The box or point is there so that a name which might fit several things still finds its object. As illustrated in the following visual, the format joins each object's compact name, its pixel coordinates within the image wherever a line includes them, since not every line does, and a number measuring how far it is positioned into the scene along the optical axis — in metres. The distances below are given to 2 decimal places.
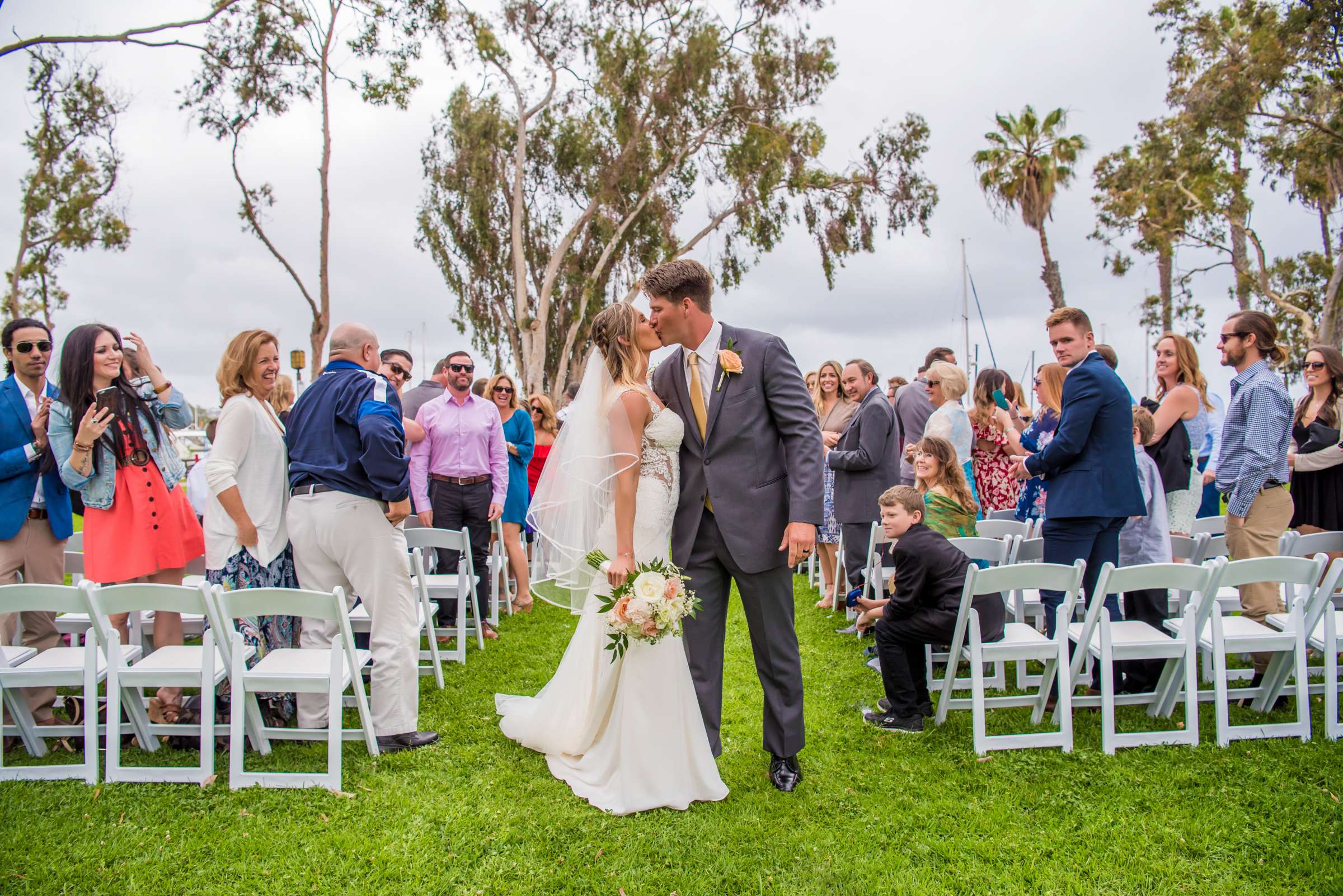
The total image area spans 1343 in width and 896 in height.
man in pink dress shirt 6.59
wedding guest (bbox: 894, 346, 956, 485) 7.59
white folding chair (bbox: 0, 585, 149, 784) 3.63
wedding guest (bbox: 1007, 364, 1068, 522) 6.05
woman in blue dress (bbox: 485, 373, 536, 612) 7.66
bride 3.54
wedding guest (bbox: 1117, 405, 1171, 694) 4.75
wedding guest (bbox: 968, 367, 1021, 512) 6.61
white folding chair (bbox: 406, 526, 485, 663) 5.66
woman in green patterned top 5.49
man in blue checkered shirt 4.75
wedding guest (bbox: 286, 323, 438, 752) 4.09
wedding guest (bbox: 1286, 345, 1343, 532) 5.55
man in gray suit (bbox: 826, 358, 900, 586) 6.27
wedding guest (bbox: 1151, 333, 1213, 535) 5.45
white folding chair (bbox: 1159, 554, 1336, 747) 3.95
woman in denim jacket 4.29
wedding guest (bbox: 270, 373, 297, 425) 7.41
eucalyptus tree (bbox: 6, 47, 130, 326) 20.09
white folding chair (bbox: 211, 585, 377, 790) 3.65
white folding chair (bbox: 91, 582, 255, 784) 3.65
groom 3.56
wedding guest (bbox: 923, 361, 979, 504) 6.43
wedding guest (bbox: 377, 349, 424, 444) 6.67
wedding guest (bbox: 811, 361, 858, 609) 7.20
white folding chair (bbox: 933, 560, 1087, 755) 4.00
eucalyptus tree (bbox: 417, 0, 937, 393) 23.95
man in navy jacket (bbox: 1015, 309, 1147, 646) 4.38
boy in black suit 4.34
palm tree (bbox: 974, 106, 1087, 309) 23.34
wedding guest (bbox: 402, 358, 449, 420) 7.32
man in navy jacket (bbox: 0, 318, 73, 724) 4.42
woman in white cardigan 4.17
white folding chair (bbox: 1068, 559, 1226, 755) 3.91
